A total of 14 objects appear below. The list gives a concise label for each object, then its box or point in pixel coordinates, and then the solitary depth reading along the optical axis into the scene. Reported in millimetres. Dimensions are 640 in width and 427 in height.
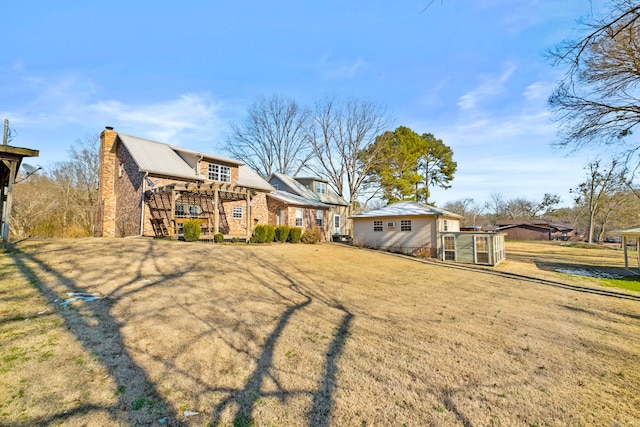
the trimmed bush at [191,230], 13430
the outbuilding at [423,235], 15219
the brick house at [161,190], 14766
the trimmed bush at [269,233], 16359
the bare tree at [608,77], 9391
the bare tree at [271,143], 34125
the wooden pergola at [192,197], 13797
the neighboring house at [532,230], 45875
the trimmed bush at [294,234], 18609
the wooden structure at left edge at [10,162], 7980
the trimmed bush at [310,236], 19641
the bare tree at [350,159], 26719
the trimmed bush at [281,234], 17859
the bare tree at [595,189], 35750
